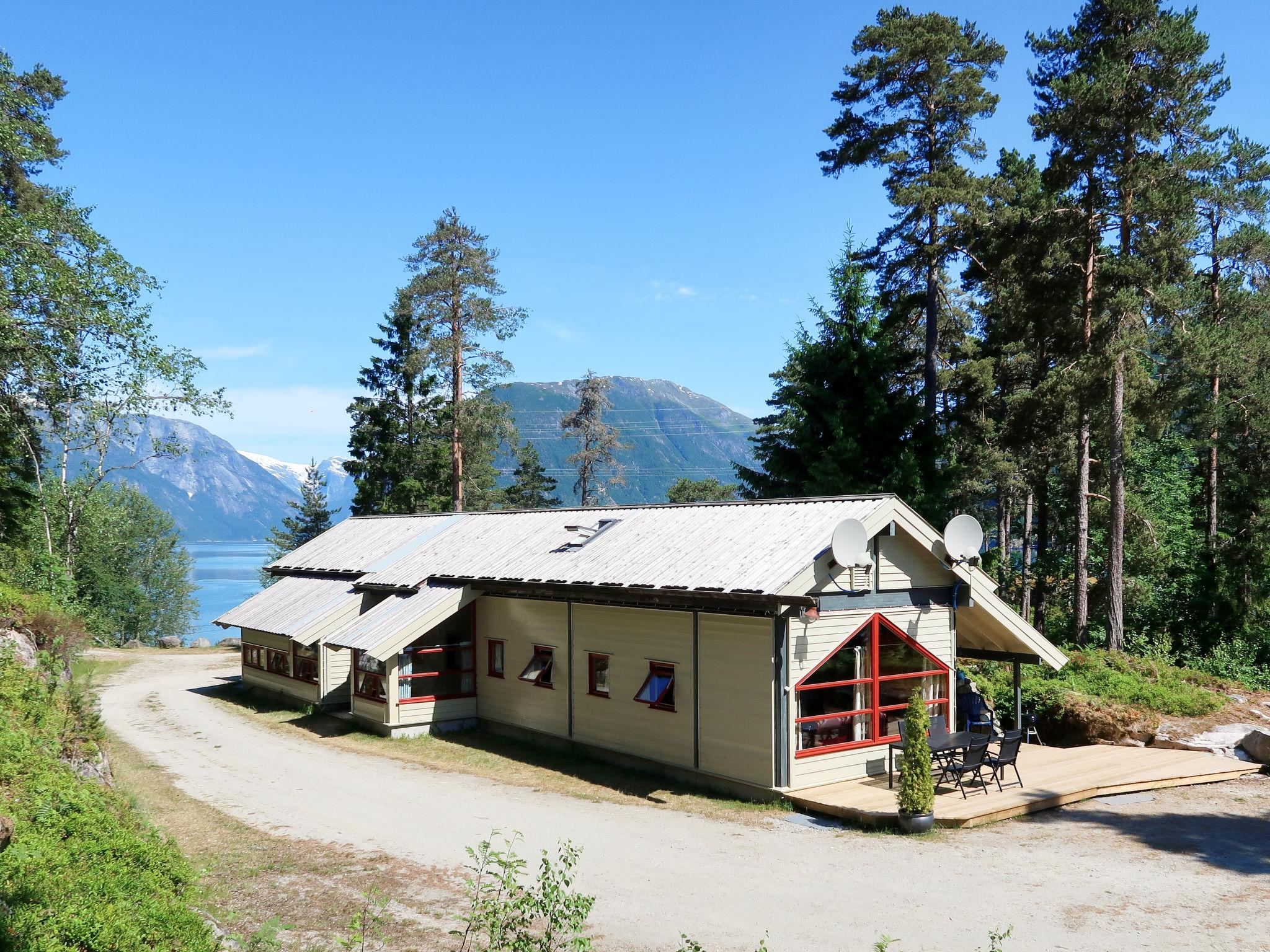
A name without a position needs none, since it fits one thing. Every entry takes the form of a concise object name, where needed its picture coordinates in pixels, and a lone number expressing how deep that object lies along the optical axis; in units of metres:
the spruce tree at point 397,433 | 43.47
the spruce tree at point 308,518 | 60.88
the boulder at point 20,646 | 13.51
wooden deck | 12.16
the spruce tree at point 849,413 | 25.19
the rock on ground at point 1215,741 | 15.51
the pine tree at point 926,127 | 25.38
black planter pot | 11.54
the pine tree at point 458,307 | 36.88
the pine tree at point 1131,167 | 21.36
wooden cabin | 13.38
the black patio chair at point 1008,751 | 12.86
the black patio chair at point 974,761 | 12.86
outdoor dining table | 13.15
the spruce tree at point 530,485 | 74.06
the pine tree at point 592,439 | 57.22
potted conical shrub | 11.52
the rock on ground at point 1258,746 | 14.80
